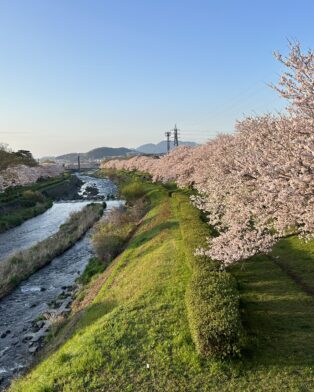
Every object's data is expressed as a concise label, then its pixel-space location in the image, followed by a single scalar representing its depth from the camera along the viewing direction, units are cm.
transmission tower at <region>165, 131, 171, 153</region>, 11494
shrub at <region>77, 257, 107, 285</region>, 2778
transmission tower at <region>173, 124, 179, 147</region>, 9956
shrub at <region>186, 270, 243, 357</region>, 1182
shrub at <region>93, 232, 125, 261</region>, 3203
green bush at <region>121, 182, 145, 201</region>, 5978
